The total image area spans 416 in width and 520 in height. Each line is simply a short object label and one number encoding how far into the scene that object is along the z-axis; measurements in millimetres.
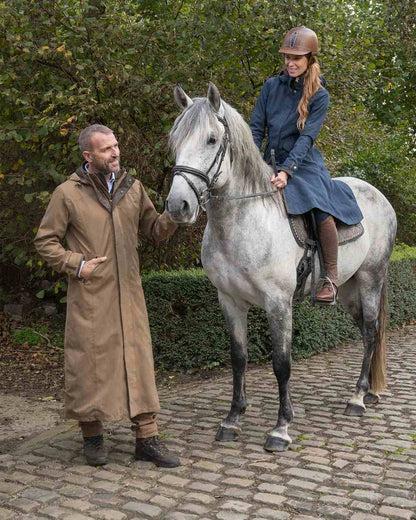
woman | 4785
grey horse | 4172
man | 4191
